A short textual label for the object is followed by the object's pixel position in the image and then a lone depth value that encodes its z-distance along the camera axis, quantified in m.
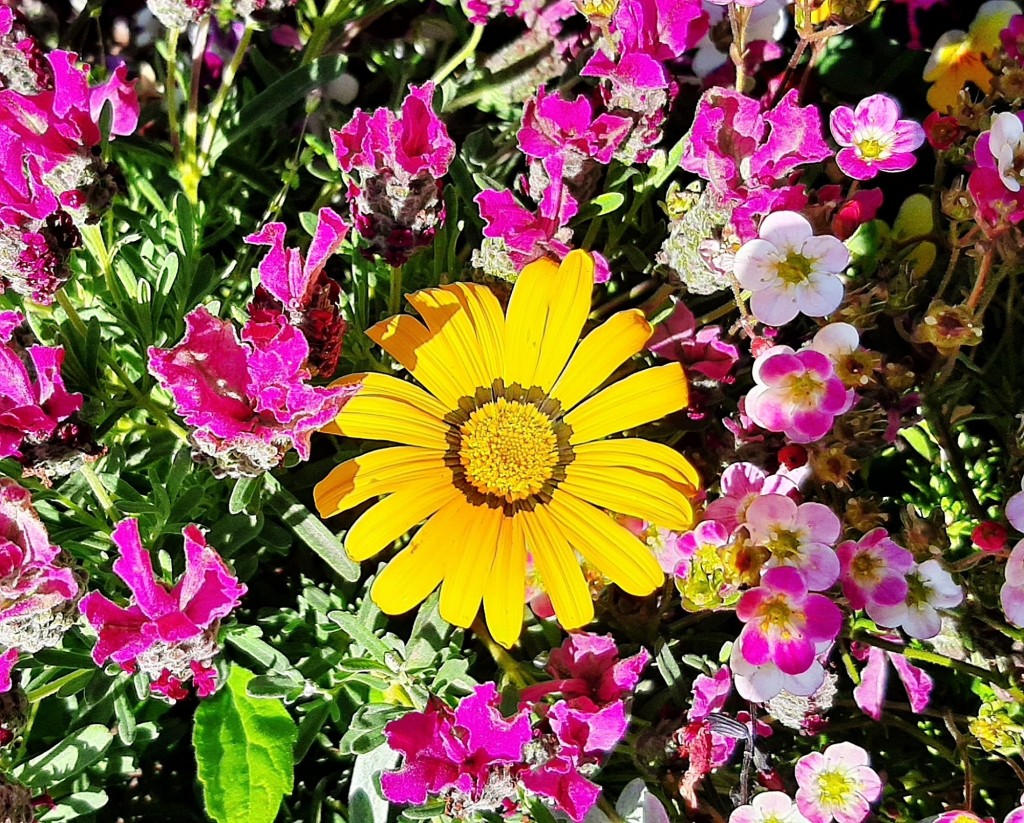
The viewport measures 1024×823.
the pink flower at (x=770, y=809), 0.15
